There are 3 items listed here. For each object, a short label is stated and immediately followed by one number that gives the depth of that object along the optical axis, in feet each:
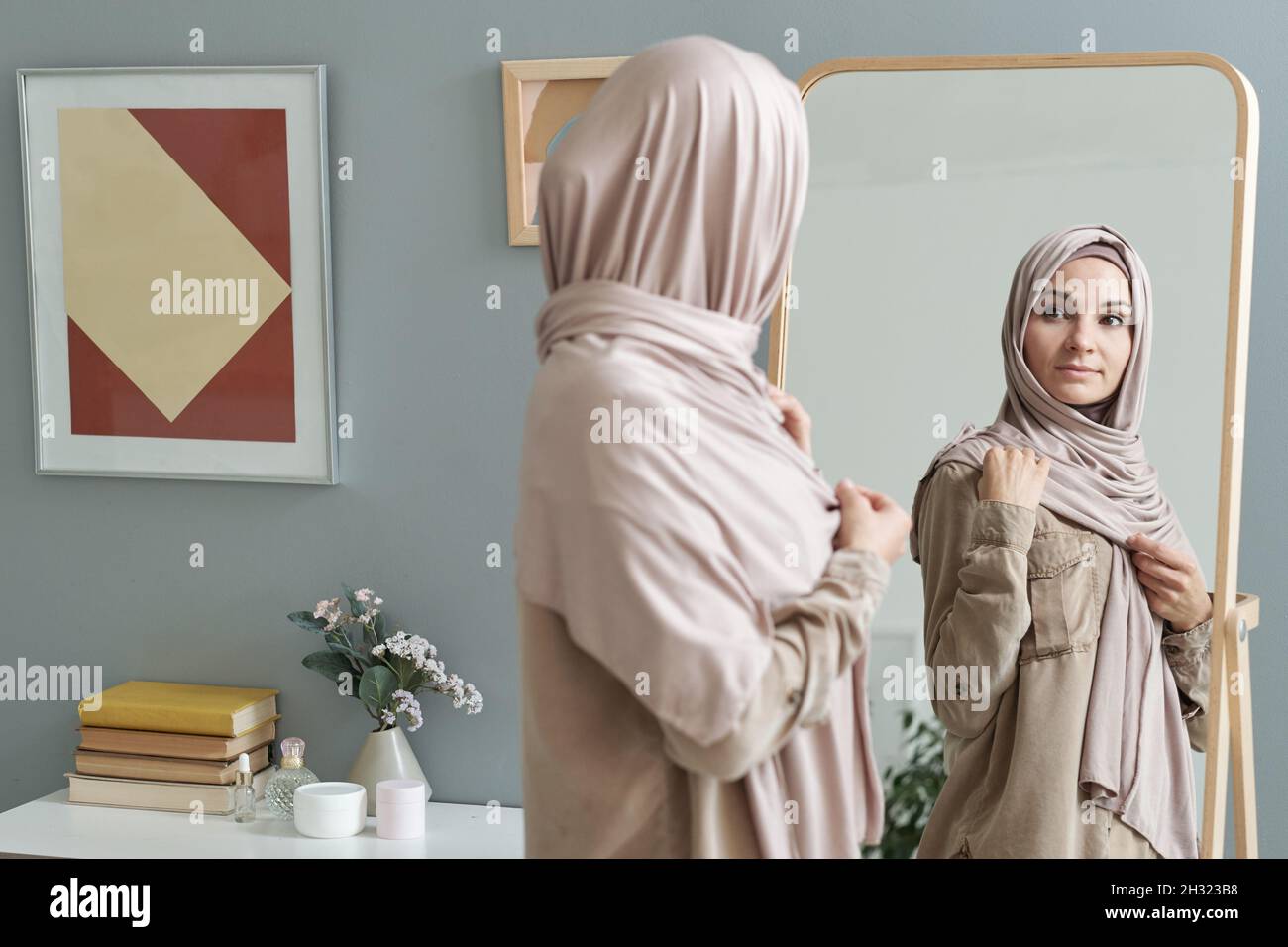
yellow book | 7.38
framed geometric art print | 7.56
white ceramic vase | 7.32
